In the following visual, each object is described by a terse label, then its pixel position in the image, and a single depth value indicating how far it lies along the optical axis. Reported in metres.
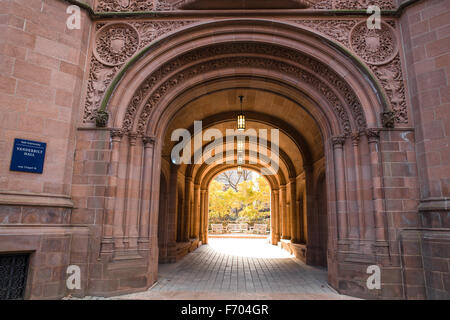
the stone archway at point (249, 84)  6.03
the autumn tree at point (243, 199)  29.67
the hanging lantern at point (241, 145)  13.72
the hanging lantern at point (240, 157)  15.64
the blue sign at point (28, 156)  5.32
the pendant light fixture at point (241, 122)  8.71
